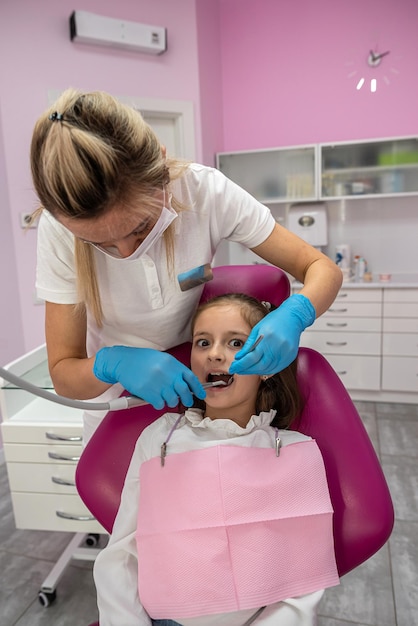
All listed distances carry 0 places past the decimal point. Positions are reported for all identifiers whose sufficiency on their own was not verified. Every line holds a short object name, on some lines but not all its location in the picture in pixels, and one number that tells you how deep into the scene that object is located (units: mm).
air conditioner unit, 2623
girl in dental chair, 909
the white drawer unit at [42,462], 1589
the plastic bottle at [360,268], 3395
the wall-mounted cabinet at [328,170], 3168
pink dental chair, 939
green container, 3135
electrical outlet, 2645
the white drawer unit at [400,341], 3023
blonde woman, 730
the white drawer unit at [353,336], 3094
